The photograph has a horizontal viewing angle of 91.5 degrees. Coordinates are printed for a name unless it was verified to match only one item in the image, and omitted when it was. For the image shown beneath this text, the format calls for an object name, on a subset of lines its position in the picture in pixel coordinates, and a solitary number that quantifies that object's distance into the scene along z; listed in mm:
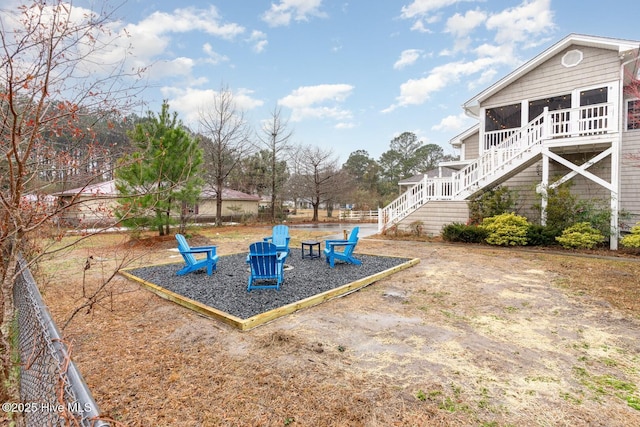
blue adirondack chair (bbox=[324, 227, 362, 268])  7633
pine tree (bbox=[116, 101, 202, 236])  11220
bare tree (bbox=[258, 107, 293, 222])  25109
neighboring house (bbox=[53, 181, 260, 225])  24514
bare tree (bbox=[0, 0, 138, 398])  2043
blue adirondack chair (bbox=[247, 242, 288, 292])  5562
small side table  8528
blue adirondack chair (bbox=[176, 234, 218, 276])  6715
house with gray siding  10086
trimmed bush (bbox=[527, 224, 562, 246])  10012
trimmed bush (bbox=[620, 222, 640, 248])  8719
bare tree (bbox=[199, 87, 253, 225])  22031
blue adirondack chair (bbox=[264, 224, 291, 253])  8056
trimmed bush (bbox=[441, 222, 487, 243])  11023
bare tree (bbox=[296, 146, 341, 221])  27453
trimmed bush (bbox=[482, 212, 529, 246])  10328
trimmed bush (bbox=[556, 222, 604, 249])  9359
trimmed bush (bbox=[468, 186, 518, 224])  11406
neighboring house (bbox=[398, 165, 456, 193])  24078
